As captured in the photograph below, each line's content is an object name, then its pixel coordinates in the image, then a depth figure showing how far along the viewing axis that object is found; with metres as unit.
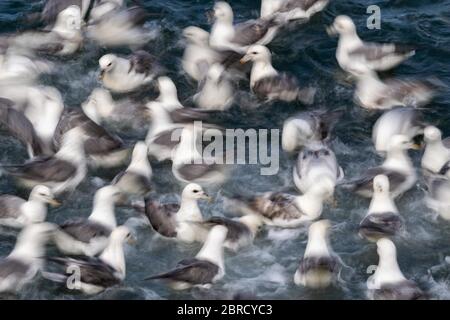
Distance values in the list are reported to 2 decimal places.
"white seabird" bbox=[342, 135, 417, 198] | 12.63
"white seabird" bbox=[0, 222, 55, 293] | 11.30
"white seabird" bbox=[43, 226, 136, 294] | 11.12
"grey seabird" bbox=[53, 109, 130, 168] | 13.28
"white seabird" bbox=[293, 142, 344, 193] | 12.62
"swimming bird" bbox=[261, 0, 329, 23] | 15.68
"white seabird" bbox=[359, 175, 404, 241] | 11.87
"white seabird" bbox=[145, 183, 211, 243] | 12.02
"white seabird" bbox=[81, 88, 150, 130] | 14.15
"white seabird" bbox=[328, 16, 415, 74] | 14.92
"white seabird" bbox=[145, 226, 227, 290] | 11.11
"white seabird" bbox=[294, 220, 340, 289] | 11.33
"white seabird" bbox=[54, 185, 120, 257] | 11.77
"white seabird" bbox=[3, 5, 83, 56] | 15.25
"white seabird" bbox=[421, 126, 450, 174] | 13.11
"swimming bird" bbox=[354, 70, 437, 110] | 14.33
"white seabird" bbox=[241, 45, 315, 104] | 14.41
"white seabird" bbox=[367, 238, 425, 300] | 11.02
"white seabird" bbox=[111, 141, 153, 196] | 12.75
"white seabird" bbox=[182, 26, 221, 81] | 14.80
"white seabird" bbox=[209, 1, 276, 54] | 15.31
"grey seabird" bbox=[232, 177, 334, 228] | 12.22
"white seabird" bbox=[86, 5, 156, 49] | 15.62
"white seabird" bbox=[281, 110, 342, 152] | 13.53
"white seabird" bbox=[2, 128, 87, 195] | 12.66
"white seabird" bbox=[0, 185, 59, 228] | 12.16
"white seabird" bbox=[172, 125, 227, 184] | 12.96
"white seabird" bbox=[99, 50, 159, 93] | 14.61
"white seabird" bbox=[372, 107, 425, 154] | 13.53
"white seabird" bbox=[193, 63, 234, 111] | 14.20
